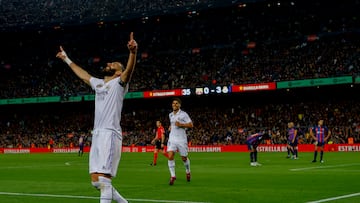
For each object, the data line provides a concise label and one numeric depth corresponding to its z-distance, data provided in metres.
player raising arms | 7.72
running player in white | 16.67
